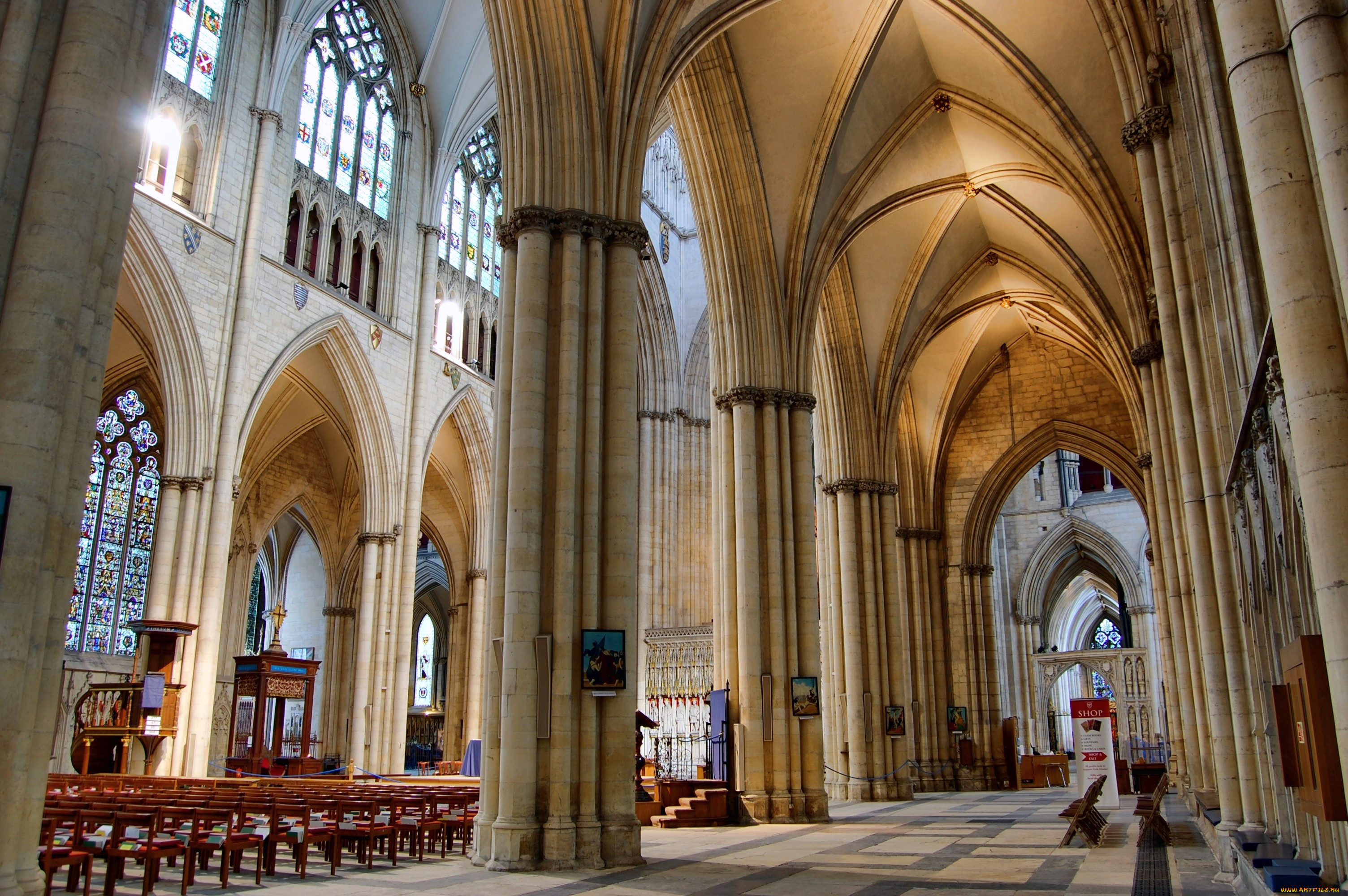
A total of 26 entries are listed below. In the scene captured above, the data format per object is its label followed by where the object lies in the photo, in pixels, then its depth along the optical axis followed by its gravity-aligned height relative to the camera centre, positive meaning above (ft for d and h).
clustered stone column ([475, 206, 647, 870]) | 33.47 +5.89
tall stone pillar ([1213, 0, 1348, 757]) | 14.55 +6.54
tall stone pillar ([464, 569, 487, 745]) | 90.33 +6.22
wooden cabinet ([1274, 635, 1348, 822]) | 15.47 -0.21
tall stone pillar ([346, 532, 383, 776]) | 73.15 +4.03
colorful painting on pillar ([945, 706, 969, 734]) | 87.81 +0.03
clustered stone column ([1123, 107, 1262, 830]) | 31.76 +7.46
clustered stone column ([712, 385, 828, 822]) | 51.62 +6.60
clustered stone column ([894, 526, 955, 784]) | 84.33 +6.69
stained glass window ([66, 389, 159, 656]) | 73.72 +13.26
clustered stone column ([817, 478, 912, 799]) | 71.26 +5.64
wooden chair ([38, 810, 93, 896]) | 21.13 -2.83
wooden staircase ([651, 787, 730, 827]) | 48.80 -4.22
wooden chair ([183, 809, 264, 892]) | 24.52 -2.93
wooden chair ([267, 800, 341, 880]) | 27.20 -3.01
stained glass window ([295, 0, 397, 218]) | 75.72 +44.95
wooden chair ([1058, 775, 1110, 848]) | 34.12 -3.29
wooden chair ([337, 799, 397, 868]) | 29.68 -3.13
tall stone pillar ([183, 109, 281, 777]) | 60.70 +14.96
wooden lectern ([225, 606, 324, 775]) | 65.98 +1.46
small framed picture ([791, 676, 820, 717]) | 52.26 +1.15
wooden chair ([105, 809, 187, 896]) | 22.33 -2.80
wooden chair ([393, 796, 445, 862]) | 32.55 -3.29
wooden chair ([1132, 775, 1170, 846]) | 38.27 -3.37
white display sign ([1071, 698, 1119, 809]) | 51.39 -0.94
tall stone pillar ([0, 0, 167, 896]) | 19.01 +8.21
